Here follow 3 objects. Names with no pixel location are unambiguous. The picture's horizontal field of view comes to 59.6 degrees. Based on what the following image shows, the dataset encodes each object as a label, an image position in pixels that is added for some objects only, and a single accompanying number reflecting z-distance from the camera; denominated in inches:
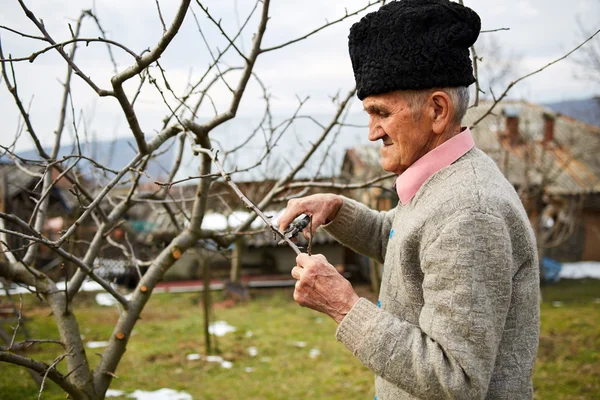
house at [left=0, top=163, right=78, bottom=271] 349.0
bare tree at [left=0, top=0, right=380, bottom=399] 74.2
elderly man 52.6
